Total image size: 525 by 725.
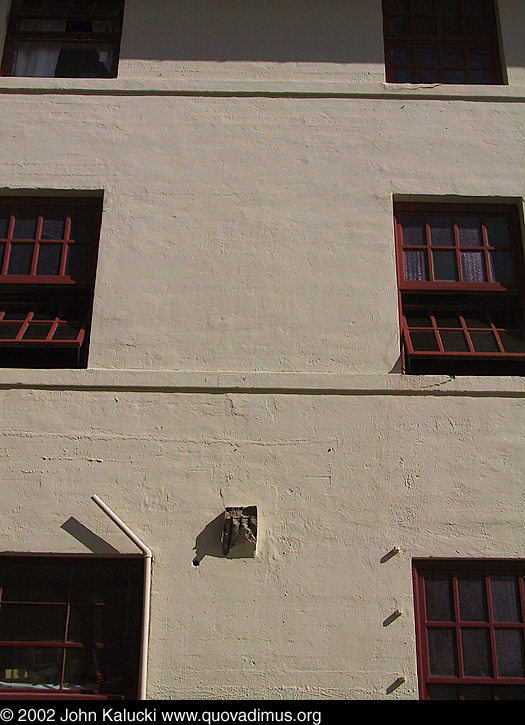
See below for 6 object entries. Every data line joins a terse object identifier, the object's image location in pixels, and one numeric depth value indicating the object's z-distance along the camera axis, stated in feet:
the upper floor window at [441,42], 25.76
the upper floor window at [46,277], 22.08
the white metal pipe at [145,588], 18.21
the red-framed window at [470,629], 18.65
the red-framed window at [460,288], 21.94
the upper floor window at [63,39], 25.86
